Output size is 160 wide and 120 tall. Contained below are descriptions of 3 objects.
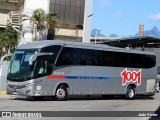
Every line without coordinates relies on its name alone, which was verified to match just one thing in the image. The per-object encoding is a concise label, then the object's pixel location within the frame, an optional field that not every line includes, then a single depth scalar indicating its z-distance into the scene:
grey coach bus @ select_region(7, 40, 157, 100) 17.61
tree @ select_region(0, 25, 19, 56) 33.95
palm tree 30.99
